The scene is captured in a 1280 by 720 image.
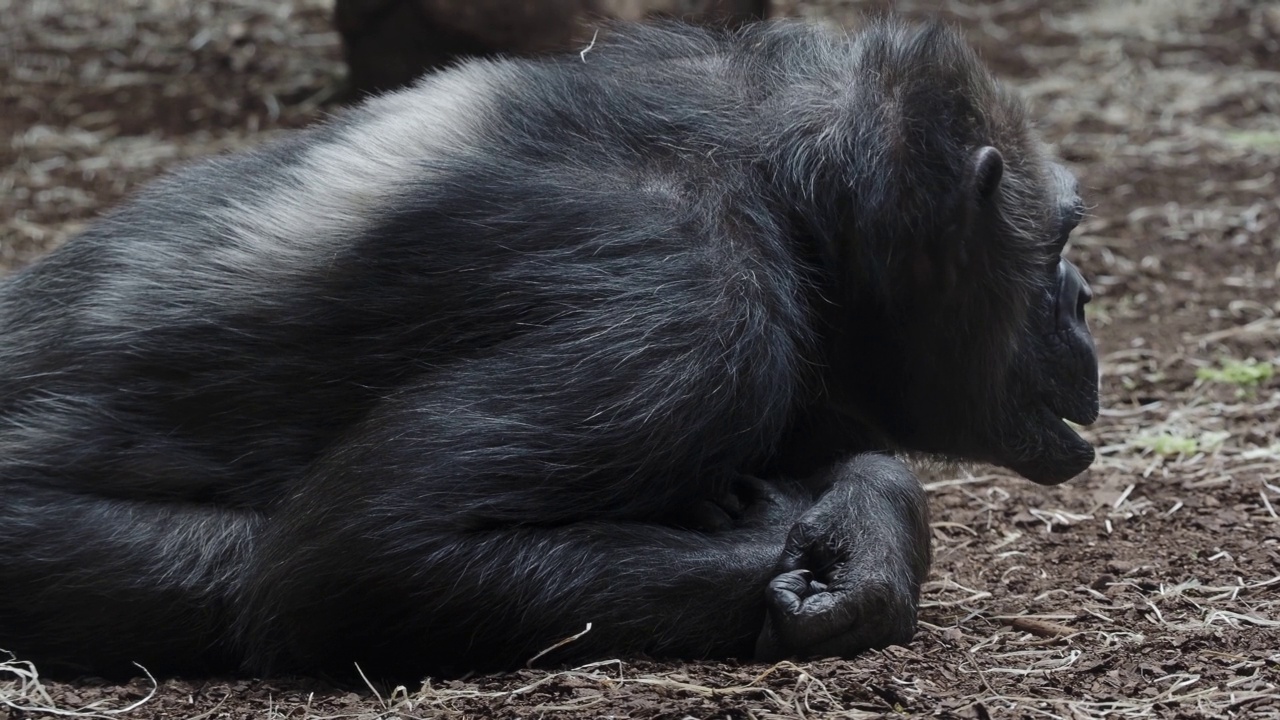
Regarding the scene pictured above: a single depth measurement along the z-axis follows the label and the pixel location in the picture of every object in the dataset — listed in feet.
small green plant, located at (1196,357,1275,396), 36.22
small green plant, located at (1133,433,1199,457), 32.53
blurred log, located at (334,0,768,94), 47.42
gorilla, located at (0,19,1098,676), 20.84
